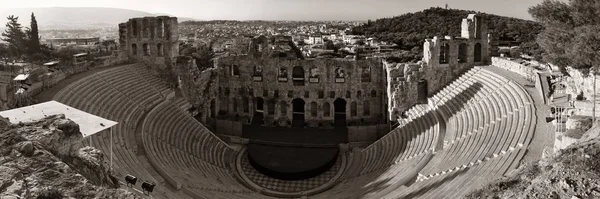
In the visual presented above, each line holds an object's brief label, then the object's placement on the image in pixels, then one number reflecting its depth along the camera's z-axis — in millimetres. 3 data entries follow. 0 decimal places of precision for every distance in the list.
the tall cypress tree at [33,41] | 55938
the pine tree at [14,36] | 56281
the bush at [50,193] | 9812
